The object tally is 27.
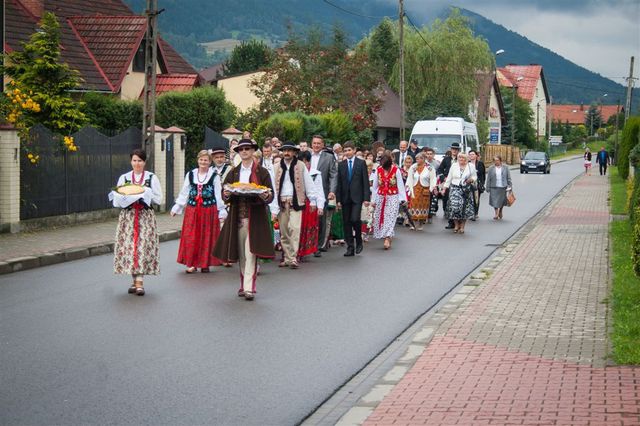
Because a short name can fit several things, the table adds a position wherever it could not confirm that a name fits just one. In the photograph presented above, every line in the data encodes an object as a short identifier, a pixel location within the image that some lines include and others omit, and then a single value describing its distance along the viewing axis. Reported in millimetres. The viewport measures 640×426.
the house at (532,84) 146988
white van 38344
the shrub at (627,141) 46066
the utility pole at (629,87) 79869
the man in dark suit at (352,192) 18000
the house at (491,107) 70312
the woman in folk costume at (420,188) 23875
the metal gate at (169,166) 27266
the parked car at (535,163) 67750
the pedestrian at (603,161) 65750
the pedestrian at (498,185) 27391
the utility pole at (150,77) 23984
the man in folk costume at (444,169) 27528
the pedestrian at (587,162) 67444
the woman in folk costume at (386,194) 19750
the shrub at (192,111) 32594
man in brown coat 12406
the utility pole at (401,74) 44938
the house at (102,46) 38844
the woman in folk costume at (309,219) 16750
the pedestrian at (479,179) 25255
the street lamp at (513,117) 91000
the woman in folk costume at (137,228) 12750
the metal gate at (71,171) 20703
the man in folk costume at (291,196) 15797
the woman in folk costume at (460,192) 22547
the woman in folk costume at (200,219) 15125
